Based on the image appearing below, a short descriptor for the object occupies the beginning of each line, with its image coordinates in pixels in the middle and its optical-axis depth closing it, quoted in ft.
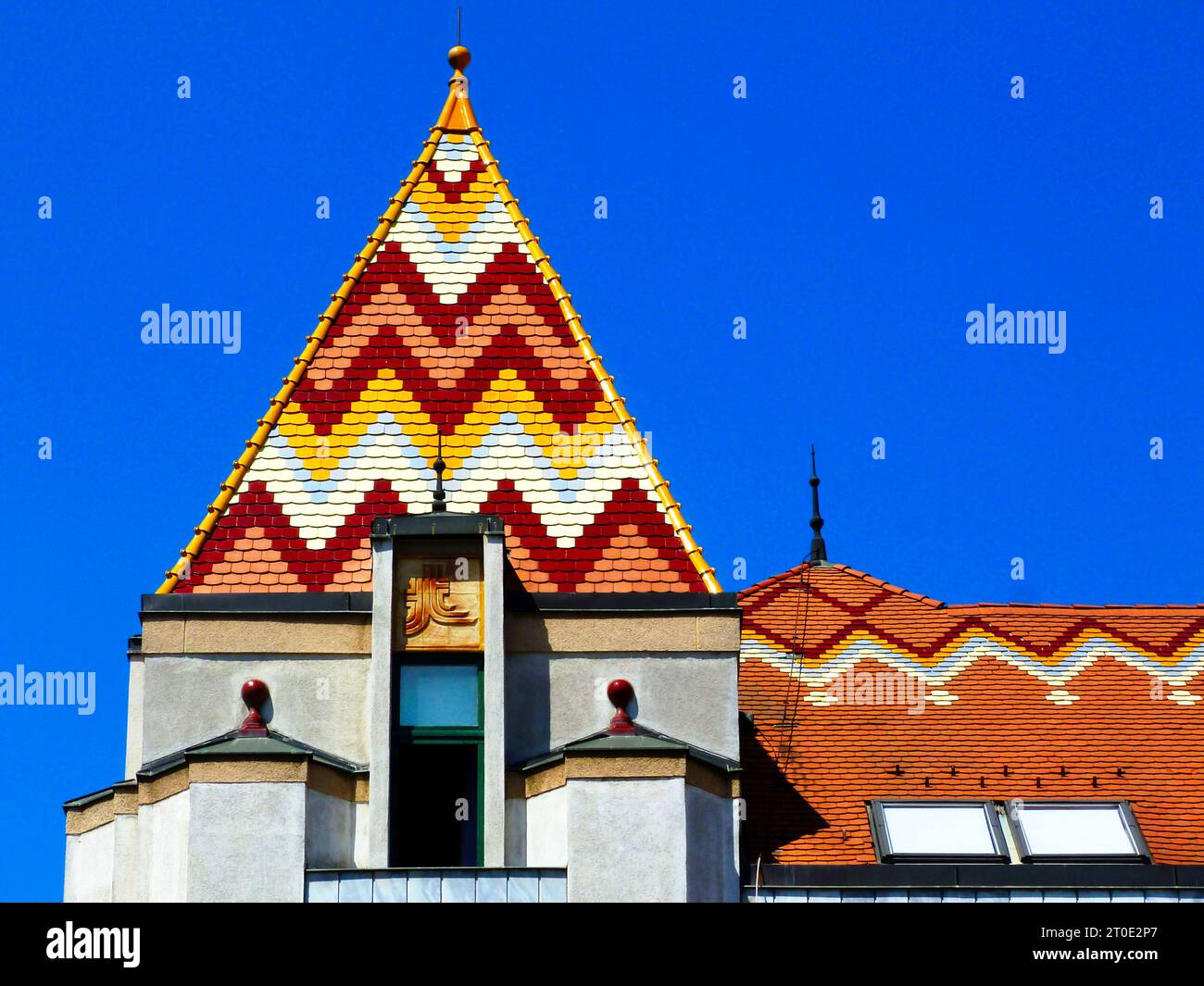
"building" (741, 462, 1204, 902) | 80.33
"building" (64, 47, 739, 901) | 76.07
